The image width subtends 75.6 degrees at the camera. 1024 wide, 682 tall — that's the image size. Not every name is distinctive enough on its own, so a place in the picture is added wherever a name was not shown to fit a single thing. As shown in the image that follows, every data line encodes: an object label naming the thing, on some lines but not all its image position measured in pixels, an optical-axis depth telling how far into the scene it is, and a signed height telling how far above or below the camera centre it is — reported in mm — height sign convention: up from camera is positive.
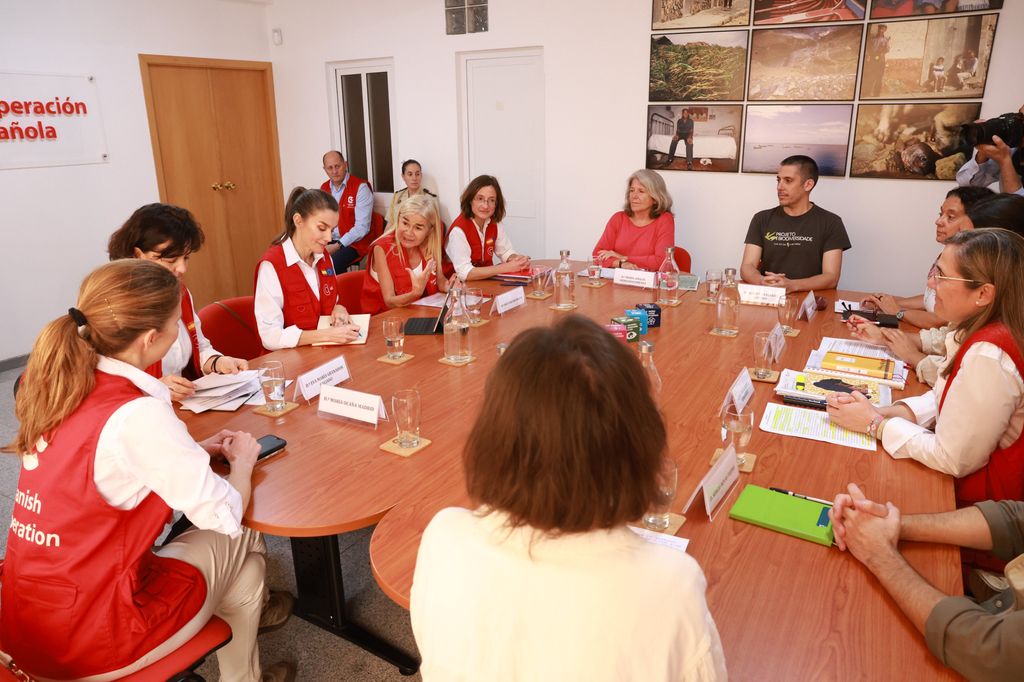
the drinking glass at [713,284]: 3293 -638
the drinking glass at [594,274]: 3682 -658
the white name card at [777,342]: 2284 -647
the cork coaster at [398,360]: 2467 -745
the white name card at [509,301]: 3076 -678
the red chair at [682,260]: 4090 -643
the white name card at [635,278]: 3588 -666
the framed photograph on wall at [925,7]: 4004 +861
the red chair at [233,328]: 2766 -715
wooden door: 5918 -13
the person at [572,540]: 828 -491
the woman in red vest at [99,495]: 1375 -698
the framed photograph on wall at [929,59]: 4062 +565
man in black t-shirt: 3836 -494
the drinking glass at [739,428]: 1635 -665
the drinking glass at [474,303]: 2936 -691
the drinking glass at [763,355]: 2256 -675
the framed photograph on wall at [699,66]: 4766 +611
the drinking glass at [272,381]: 2002 -659
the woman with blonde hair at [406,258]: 3463 -540
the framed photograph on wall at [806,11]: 4344 +913
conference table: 1129 -784
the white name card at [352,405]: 1918 -715
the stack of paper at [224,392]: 2053 -735
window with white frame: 6371 +344
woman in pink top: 4219 -471
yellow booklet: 2285 -734
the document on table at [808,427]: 1810 -760
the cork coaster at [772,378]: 2240 -743
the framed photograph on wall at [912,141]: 4227 +60
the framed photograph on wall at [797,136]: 4574 +110
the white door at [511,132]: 5684 +188
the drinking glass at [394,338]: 2463 -668
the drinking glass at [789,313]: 2691 -706
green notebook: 1396 -770
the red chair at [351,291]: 3475 -701
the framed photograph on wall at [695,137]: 4930 +110
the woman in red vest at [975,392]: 1601 -577
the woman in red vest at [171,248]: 2264 -307
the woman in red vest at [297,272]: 2805 -490
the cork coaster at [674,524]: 1416 -780
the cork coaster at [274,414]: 2016 -759
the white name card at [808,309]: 3000 -695
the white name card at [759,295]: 3215 -681
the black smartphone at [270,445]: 1749 -751
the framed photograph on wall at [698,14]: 4660 +964
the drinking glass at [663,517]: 1380 -764
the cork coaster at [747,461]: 1666 -768
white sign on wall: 4758 +256
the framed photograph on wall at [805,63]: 4434 +588
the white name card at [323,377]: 2115 -712
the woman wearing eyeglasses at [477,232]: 4086 -477
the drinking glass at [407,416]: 1778 -684
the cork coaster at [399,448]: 1766 -767
